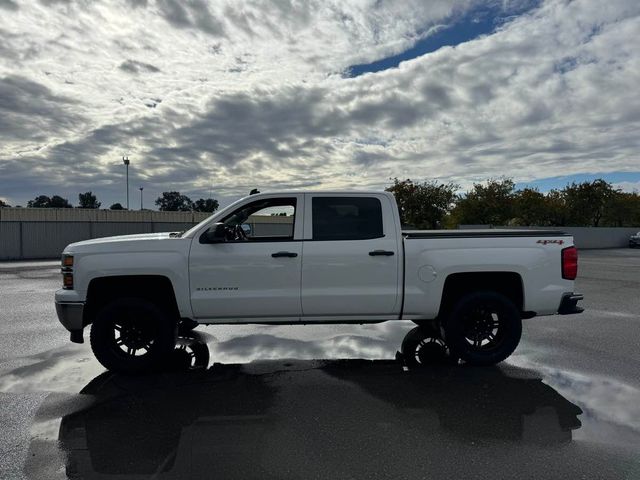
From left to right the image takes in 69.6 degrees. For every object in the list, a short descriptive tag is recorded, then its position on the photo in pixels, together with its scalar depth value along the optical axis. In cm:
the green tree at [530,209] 4153
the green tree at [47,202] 9494
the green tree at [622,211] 4455
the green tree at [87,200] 9862
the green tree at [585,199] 4228
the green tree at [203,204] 9544
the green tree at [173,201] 11300
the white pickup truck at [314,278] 506
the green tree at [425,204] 4438
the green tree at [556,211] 4219
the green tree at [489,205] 4294
